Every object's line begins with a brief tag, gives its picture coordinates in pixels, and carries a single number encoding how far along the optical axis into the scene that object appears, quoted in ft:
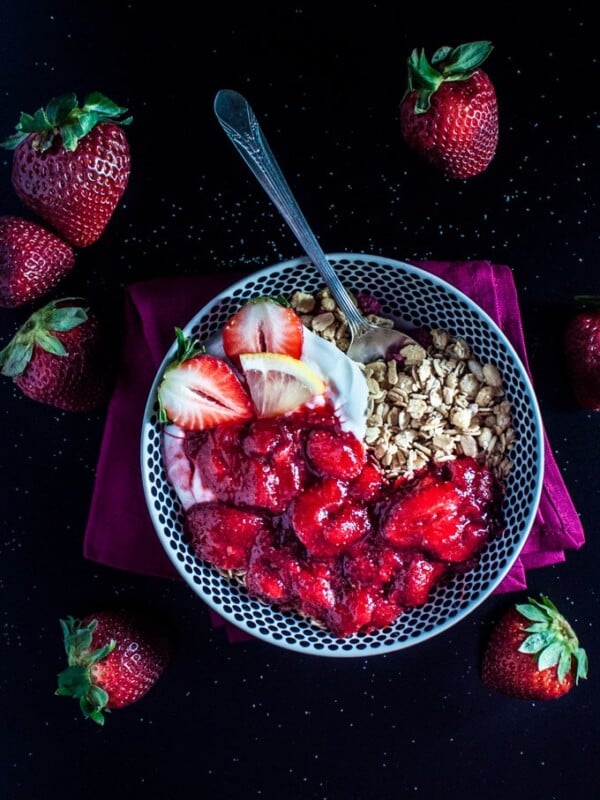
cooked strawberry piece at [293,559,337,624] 1.04
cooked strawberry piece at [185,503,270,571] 1.05
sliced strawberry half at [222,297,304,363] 1.05
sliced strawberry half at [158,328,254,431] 1.04
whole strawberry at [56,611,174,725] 1.18
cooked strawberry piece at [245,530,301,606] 1.05
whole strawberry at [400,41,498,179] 1.09
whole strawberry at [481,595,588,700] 1.19
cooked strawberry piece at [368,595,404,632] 1.05
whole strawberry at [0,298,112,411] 1.11
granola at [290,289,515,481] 1.07
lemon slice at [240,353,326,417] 1.04
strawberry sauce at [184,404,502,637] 1.03
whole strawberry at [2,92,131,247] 1.06
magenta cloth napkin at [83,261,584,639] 1.16
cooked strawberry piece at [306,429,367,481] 1.04
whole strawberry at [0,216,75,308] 1.13
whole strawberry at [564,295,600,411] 1.14
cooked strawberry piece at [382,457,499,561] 1.02
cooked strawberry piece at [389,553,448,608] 1.05
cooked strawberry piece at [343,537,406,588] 1.04
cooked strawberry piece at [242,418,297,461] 1.03
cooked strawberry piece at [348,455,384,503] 1.05
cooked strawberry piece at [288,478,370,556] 1.03
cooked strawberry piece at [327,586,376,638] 1.04
